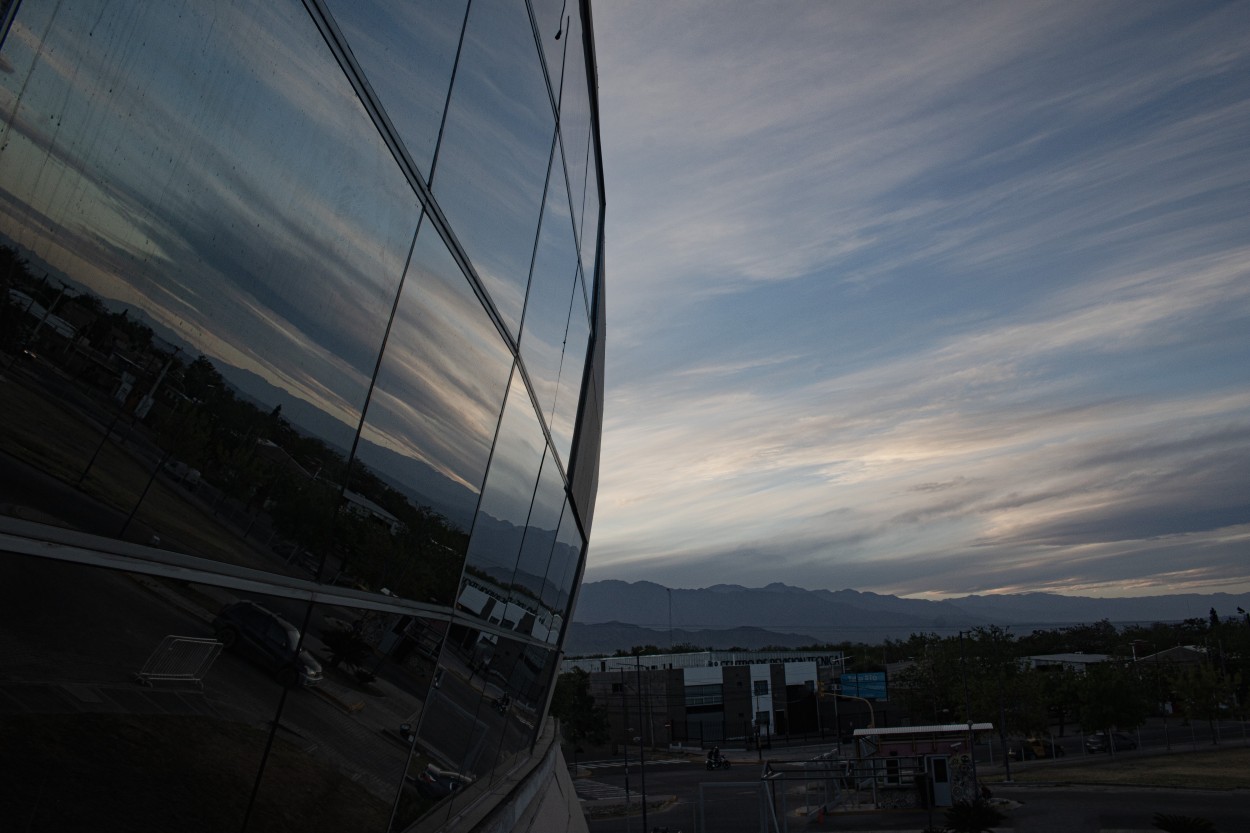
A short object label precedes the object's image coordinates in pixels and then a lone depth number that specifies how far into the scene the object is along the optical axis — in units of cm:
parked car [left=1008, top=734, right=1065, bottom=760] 6322
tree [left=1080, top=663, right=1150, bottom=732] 6169
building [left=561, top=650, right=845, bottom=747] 8994
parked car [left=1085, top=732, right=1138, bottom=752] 6338
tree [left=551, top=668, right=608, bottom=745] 7412
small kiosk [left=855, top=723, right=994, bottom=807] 3641
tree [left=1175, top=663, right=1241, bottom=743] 6278
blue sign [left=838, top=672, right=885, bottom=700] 7069
